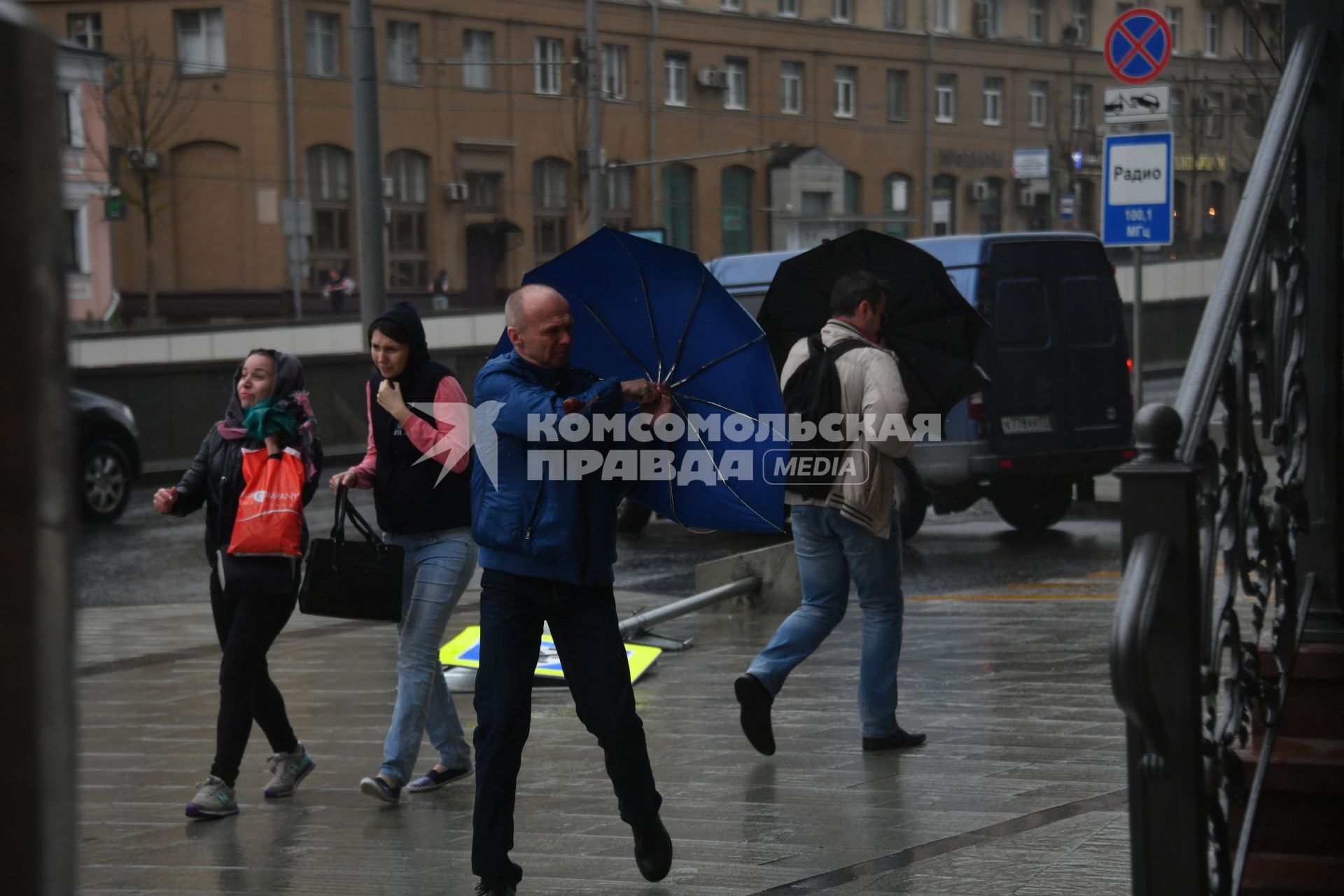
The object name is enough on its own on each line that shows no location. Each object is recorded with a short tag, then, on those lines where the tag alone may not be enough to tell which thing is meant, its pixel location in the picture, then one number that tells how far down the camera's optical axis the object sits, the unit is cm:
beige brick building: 9536
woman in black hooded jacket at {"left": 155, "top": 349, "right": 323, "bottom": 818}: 1194
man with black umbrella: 1279
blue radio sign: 2766
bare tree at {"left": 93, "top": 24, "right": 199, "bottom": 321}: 9083
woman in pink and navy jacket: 1190
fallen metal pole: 1737
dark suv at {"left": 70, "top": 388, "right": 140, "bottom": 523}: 3389
